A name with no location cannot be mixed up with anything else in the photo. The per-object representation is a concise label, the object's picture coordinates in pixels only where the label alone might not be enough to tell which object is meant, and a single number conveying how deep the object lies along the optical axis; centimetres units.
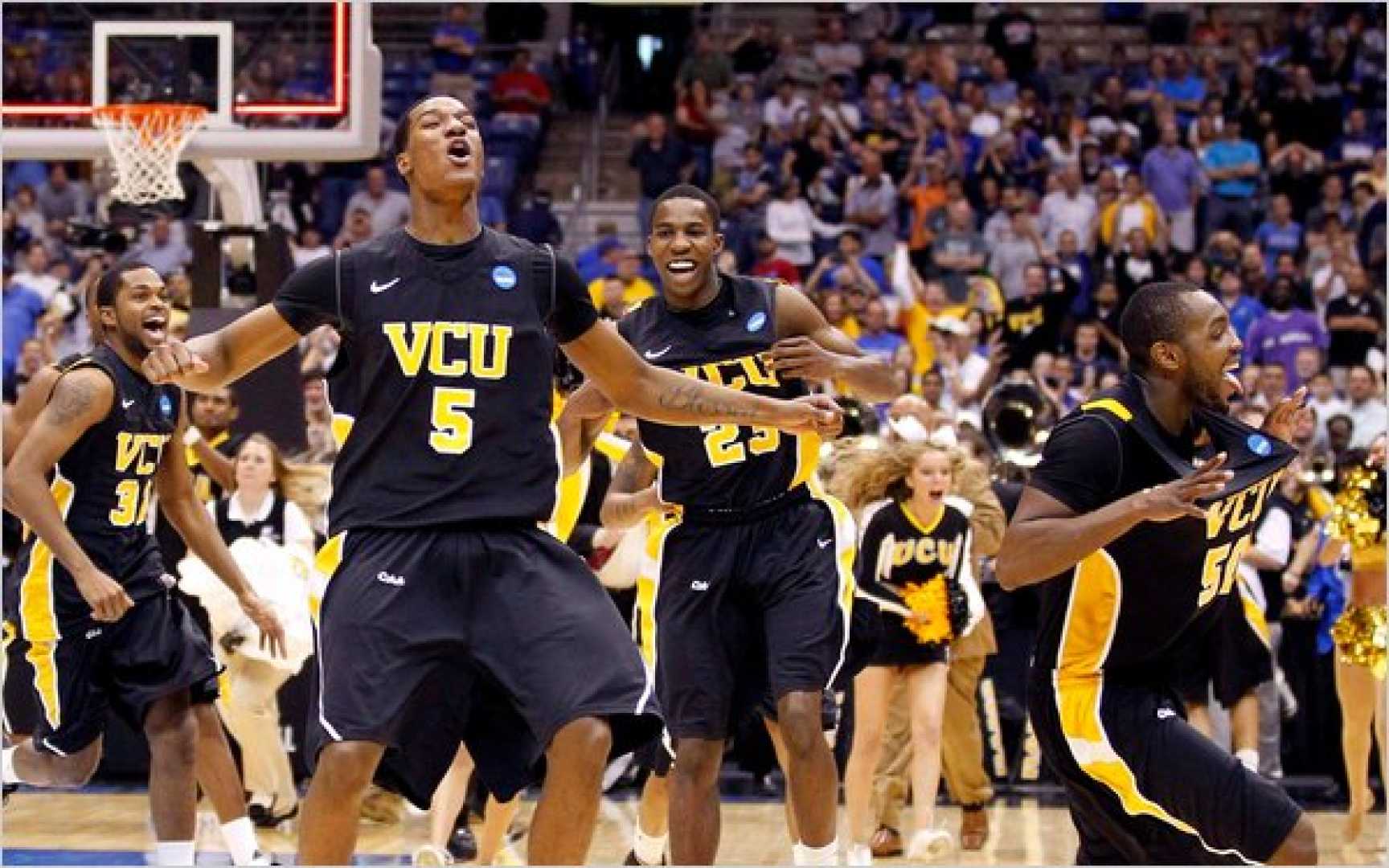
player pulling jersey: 585
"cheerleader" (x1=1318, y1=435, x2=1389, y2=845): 1038
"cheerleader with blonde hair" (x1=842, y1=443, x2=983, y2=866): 1058
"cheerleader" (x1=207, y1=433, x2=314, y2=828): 1140
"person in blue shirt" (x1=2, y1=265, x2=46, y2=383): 1811
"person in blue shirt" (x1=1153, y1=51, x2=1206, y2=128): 2145
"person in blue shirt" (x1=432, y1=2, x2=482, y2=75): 2291
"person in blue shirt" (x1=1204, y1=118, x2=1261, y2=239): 1984
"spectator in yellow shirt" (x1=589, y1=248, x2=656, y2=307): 1703
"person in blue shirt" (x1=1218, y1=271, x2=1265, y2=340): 1762
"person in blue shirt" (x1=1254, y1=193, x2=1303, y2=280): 1923
